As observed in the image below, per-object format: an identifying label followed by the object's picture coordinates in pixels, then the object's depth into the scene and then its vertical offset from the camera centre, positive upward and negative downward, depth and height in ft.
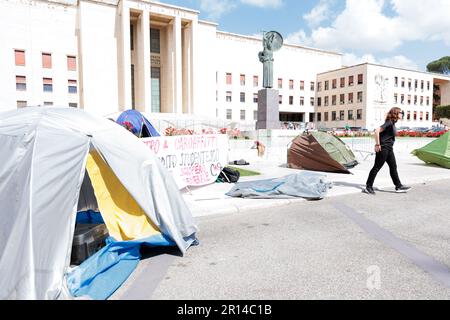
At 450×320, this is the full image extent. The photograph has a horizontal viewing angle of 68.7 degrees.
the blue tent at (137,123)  29.75 +0.82
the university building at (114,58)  135.44 +33.59
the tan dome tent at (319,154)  36.63 -2.62
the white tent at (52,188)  9.46 -1.92
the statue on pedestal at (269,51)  74.23 +18.61
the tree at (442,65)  309.14 +63.04
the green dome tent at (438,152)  40.47 -2.65
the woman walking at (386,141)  24.81 -0.72
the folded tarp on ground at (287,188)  24.04 -4.29
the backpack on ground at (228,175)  30.66 -4.11
